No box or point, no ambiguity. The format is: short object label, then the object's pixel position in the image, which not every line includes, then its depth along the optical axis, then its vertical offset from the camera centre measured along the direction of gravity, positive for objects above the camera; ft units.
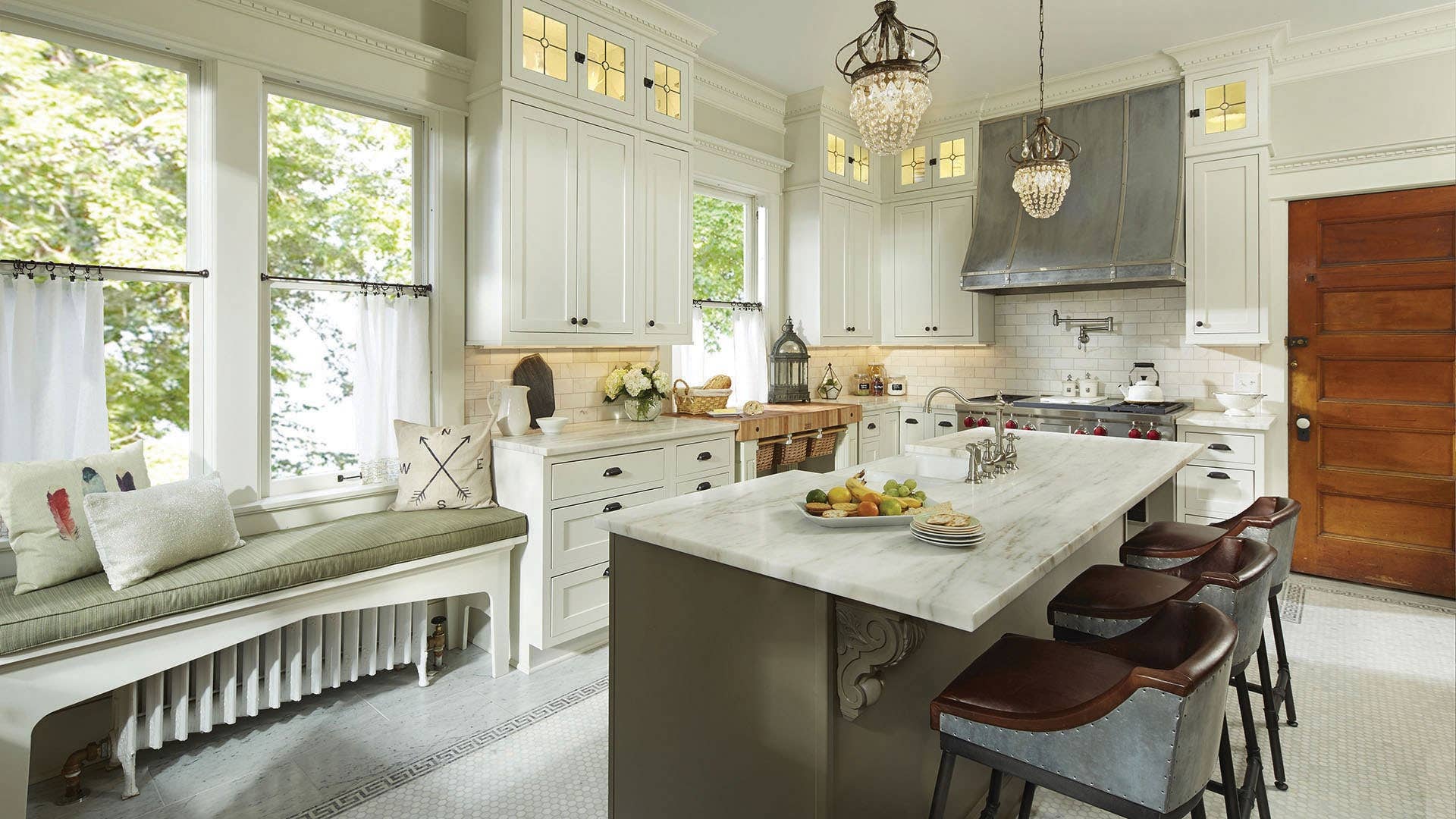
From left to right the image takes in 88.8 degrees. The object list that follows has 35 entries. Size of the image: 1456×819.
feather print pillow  7.39 -1.18
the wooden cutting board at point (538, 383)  12.67 +0.33
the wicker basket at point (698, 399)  14.87 +0.07
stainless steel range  12.98 -0.36
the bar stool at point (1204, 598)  5.88 -1.76
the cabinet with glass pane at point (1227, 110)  14.53 +5.85
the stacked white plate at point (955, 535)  5.59 -1.00
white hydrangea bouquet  13.51 +0.20
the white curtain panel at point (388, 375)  10.78 +0.40
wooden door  13.91 +0.34
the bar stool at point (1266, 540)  7.56 -1.63
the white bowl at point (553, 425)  11.79 -0.37
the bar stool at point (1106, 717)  4.23 -1.96
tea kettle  15.90 +0.19
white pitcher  11.66 -0.15
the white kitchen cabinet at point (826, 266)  17.60 +3.31
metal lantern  17.34 +0.79
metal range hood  15.24 +4.05
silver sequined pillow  7.49 -1.34
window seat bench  6.82 -2.37
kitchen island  5.08 -1.85
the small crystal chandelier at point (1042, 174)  10.67 +3.31
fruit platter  6.19 -0.89
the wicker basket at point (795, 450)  15.14 -1.00
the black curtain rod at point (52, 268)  7.95 +1.47
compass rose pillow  10.79 -0.96
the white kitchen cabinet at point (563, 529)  10.62 -1.86
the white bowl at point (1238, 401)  14.88 +0.03
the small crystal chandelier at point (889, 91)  6.81 +2.88
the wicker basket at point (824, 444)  16.05 -0.90
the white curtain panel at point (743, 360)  16.67 +0.96
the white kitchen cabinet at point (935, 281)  18.57 +3.11
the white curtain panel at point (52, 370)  7.96 +0.35
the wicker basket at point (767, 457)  14.44 -1.07
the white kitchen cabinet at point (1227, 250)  14.65 +3.07
